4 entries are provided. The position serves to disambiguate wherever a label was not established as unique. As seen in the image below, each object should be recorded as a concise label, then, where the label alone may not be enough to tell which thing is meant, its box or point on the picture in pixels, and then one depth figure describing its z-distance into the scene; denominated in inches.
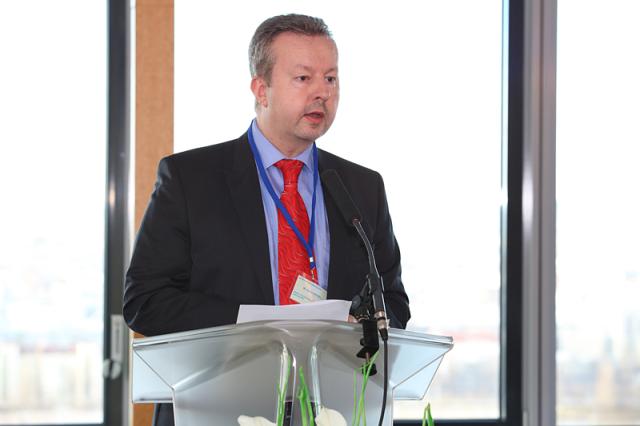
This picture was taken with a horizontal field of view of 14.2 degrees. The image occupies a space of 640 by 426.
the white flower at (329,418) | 147.0
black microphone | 156.0
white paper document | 161.4
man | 174.6
